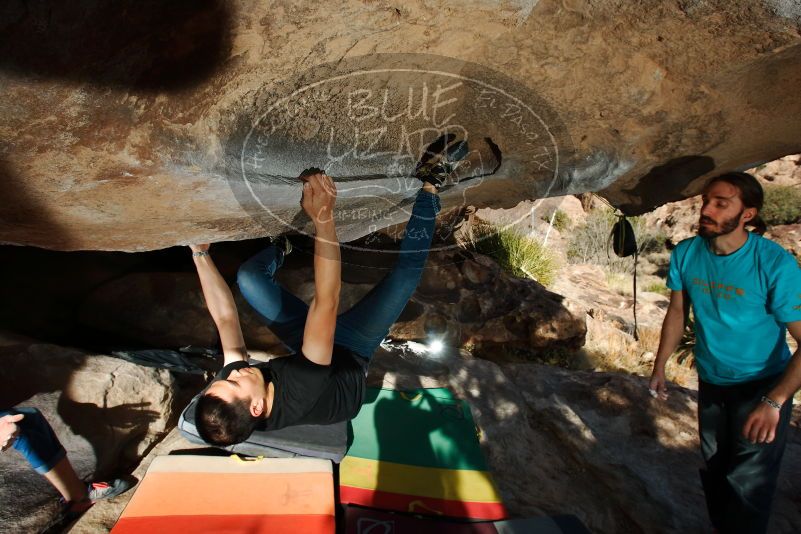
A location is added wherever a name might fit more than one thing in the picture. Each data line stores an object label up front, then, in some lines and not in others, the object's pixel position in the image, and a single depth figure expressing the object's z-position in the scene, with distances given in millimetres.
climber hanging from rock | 1731
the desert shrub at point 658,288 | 11409
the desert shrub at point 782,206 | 11859
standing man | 1831
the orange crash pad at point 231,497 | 1912
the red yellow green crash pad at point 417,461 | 2352
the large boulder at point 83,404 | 2139
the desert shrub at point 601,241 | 13094
